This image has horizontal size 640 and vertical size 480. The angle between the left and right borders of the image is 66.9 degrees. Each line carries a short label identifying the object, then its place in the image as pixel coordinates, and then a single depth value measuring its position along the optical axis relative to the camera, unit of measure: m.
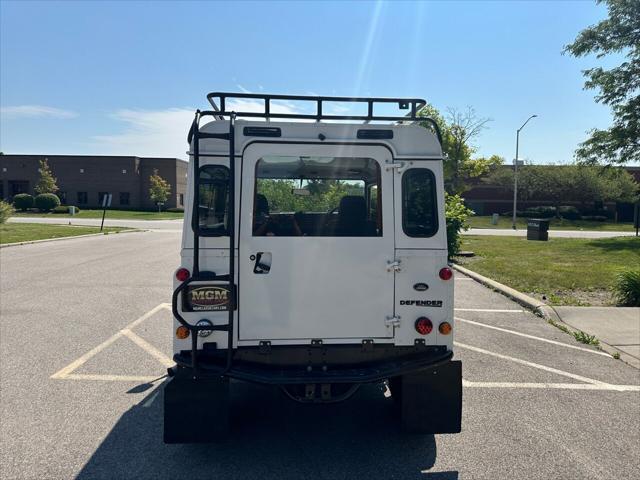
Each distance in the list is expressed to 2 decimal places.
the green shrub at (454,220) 16.45
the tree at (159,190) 58.16
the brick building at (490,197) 64.25
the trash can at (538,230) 24.52
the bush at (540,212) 55.12
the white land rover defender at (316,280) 3.63
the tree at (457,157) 43.50
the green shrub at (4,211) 28.11
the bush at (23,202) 52.12
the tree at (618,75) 24.61
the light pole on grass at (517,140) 39.20
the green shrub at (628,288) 9.59
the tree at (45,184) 54.59
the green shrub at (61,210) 51.08
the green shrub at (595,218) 53.00
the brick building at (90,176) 60.62
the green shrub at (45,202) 51.00
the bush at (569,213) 54.06
